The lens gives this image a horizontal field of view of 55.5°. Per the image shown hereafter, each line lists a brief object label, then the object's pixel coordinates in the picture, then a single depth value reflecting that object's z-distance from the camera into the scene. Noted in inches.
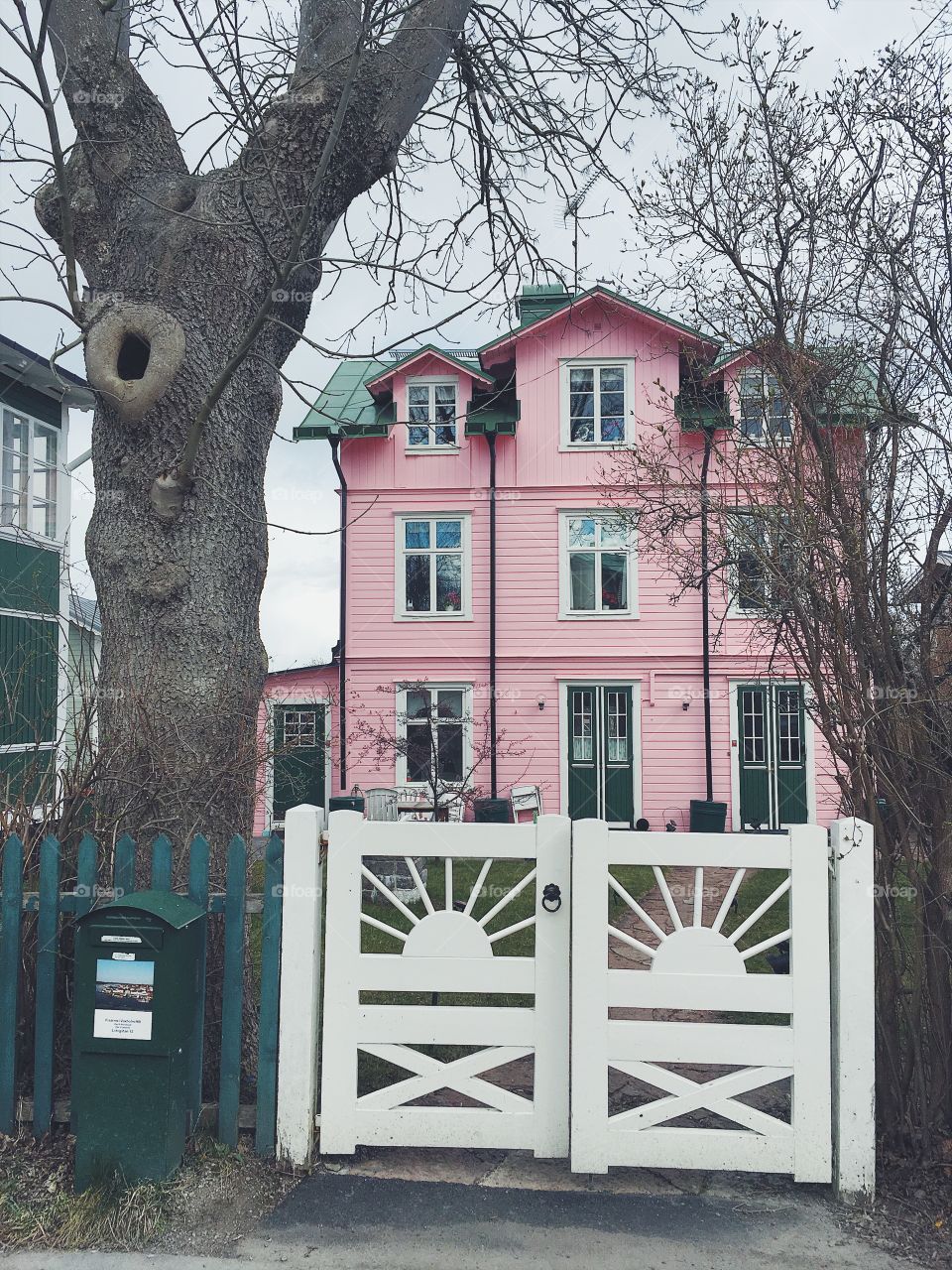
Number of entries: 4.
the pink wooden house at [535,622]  661.3
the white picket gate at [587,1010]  156.6
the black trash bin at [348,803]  564.7
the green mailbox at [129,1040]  152.9
